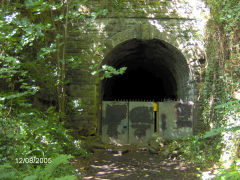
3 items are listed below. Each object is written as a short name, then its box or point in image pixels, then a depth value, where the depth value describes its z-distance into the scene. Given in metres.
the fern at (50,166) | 3.36
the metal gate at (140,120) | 8.72
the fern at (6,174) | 2.95
